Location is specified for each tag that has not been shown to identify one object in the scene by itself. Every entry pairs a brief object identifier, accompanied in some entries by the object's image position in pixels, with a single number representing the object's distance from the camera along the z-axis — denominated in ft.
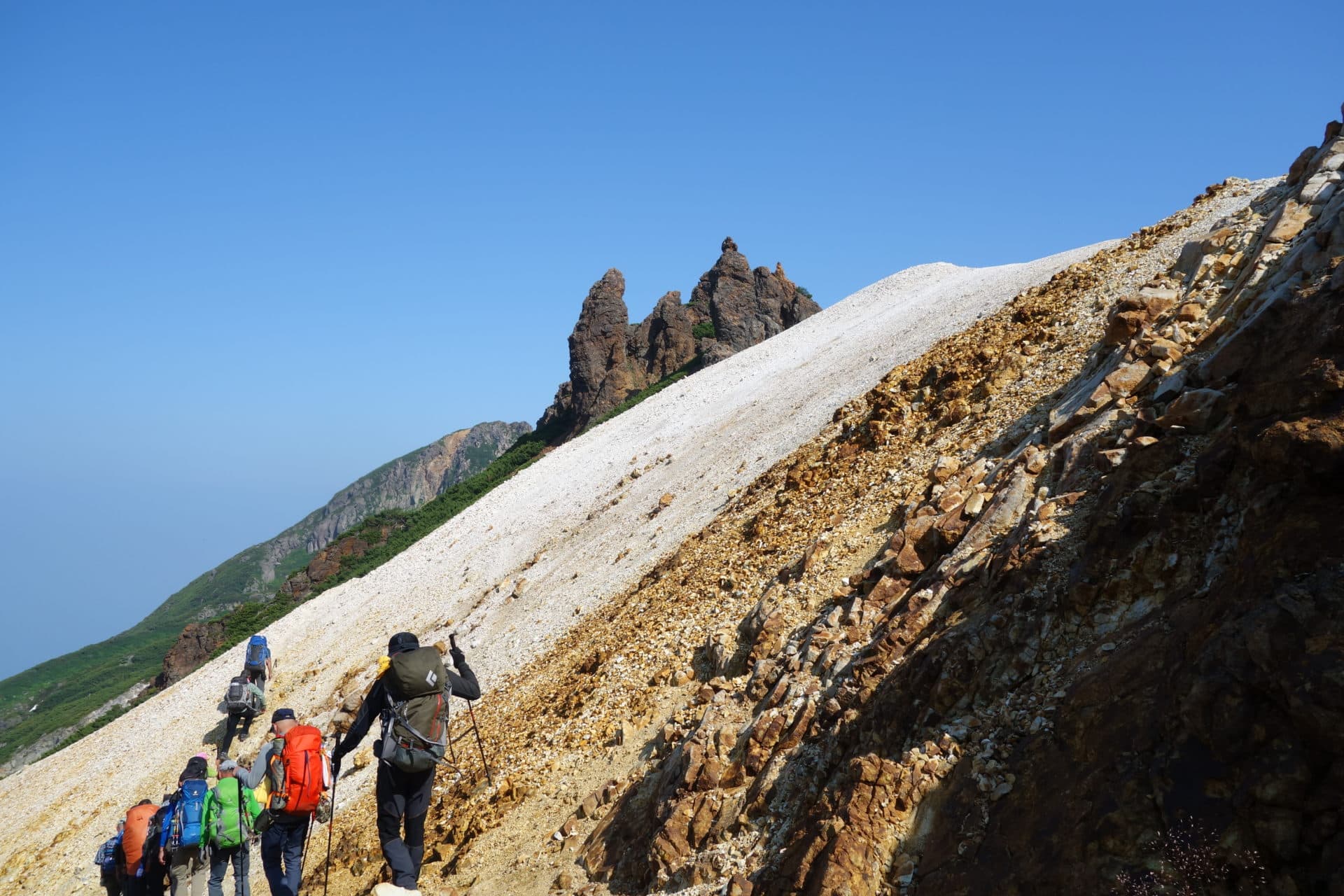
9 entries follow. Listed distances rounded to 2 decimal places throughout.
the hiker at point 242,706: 76.69
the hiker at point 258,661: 81.20
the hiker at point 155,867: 34.14
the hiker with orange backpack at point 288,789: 26.78
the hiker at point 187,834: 31.12
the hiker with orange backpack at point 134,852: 34.88
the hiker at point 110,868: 39.09
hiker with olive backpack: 26.09
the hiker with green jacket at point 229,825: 29.99
